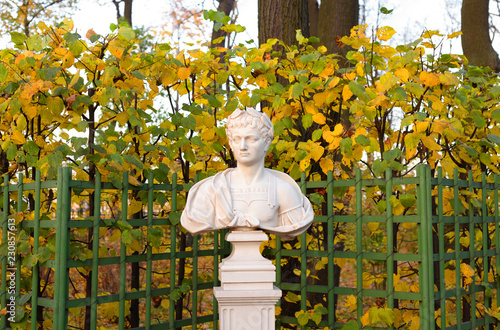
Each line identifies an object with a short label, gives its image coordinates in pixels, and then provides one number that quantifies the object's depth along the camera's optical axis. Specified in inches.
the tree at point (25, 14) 429.7
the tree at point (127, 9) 384.1
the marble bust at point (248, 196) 120.5
